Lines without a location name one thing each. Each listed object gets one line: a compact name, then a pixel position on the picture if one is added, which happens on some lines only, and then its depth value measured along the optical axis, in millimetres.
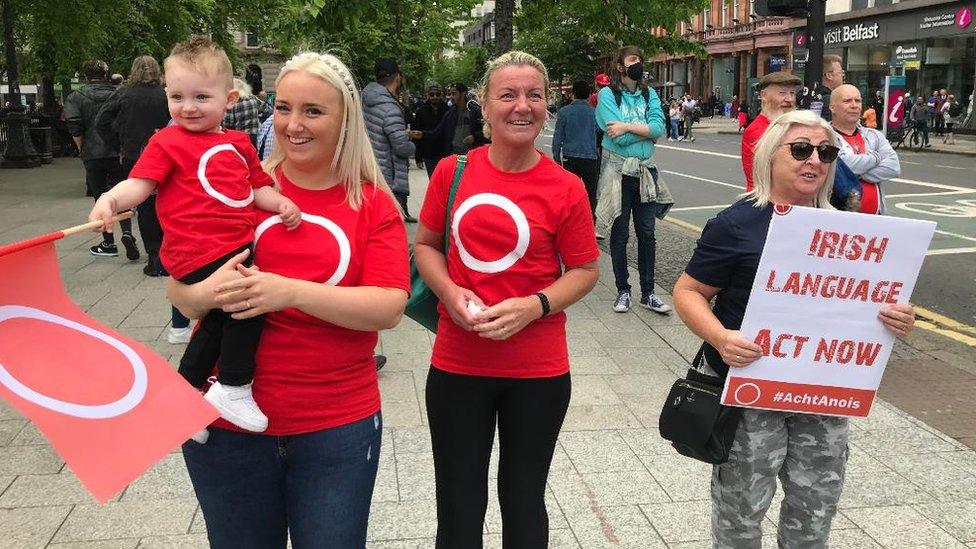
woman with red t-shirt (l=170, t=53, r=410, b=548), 2205
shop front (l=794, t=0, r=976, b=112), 34469
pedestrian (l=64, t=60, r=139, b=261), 9297
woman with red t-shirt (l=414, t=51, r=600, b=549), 2705
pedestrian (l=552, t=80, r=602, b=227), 9617
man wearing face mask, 7098
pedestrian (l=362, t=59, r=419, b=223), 7031
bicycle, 28641
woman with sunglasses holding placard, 2682
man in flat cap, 5965
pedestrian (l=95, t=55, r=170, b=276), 8008
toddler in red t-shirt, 2160
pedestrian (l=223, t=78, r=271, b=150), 6770
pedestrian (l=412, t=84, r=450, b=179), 13578
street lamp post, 19938
